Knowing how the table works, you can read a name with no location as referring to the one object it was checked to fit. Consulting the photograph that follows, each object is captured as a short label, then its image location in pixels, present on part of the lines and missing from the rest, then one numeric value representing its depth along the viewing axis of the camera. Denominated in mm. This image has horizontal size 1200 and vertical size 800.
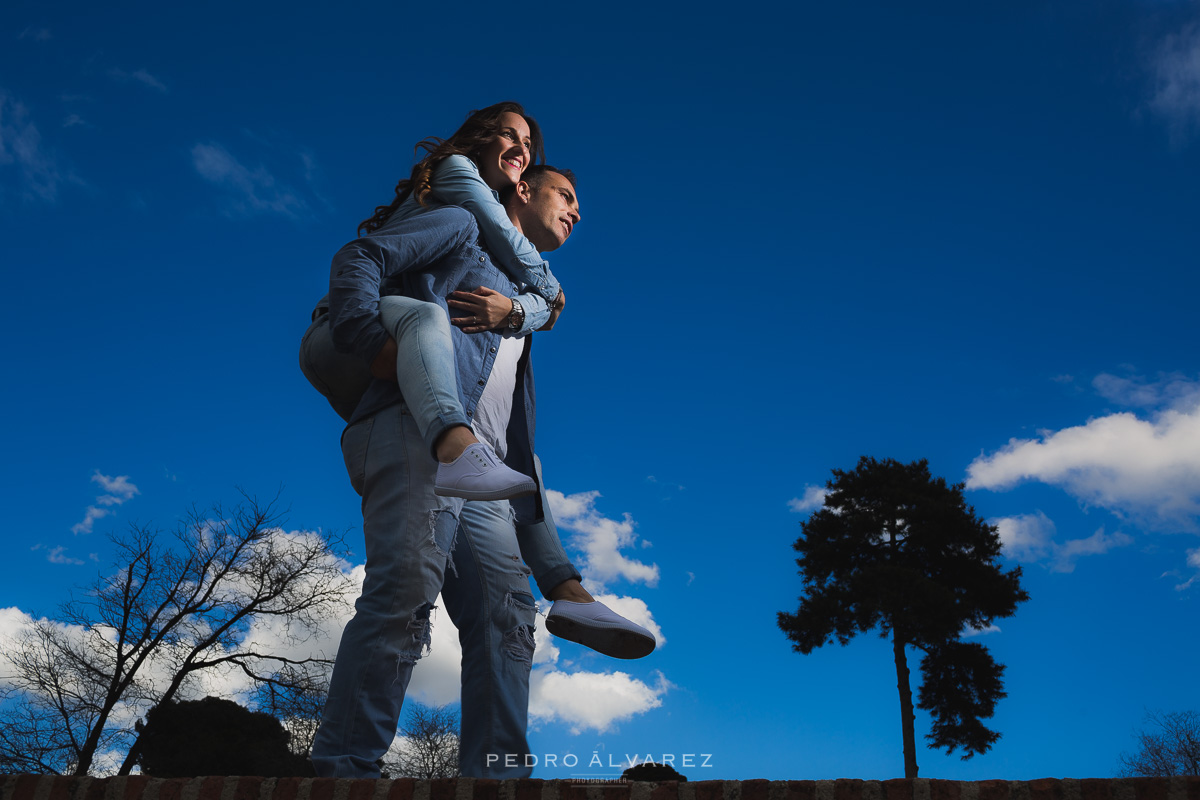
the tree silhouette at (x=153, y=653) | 13414
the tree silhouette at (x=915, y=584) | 19016
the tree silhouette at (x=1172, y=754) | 18180
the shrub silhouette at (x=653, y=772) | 13891
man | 2000
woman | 2100
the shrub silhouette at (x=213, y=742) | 14156
